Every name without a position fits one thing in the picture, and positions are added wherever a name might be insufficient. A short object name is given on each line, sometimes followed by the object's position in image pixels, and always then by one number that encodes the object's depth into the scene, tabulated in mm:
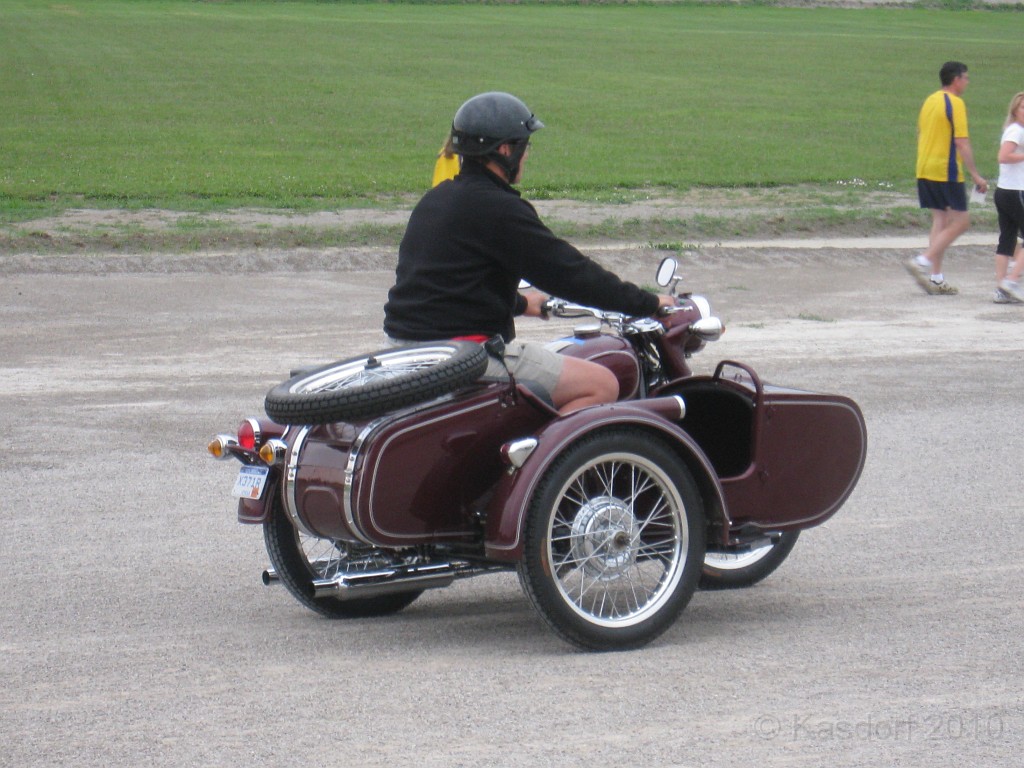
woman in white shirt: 24340
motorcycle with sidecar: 8902
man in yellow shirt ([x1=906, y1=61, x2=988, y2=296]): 25434
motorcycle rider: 9377
